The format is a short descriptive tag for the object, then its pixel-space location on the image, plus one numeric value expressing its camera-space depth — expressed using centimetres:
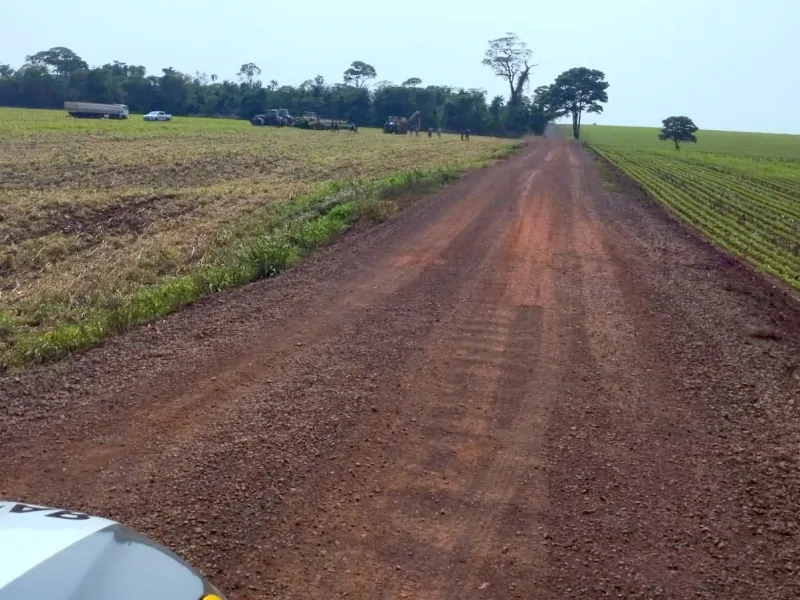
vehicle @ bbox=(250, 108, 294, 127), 7262
